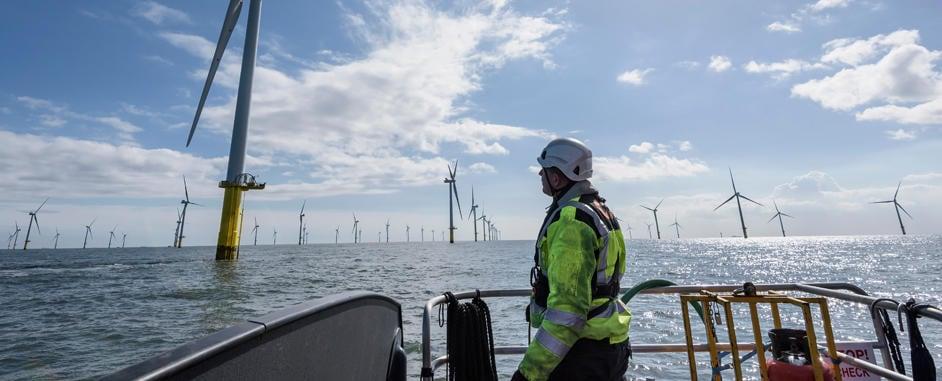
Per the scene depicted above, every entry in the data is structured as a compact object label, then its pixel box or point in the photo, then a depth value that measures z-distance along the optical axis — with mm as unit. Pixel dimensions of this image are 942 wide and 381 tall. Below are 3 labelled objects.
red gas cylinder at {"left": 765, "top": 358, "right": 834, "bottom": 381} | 3545
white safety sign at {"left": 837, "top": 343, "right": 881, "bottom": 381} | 4461
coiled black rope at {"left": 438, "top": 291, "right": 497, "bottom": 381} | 3924
